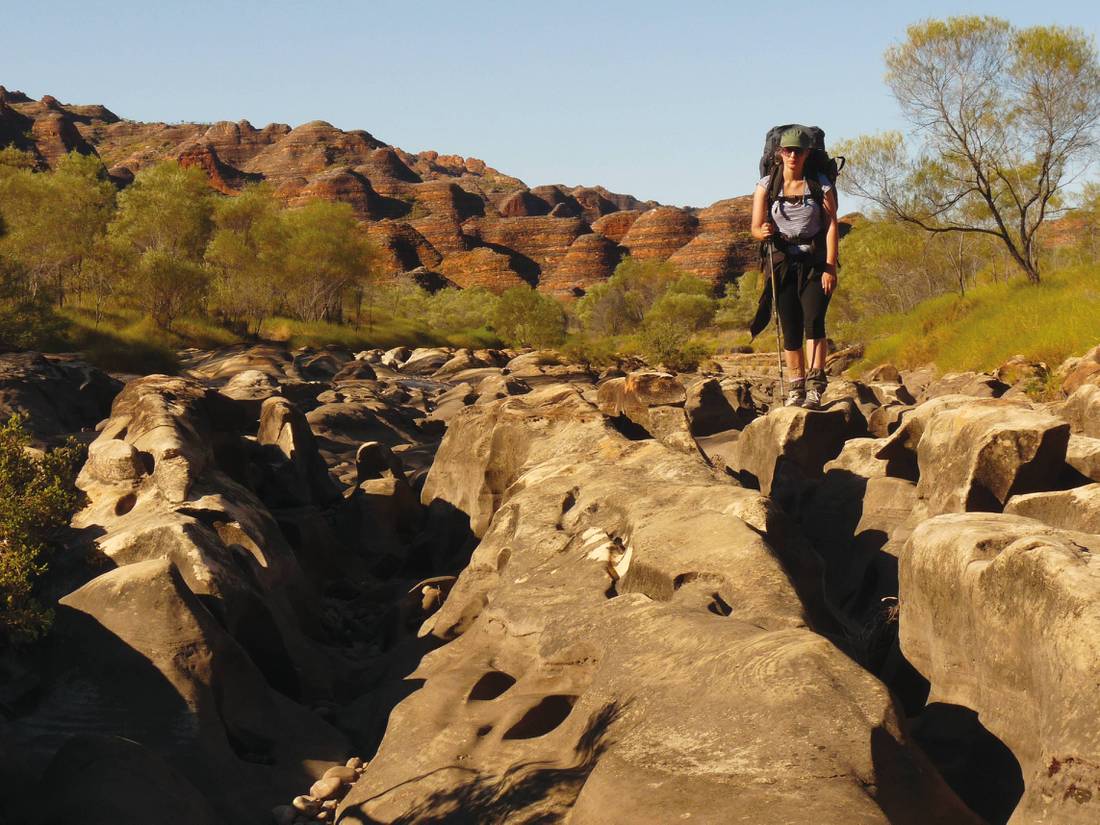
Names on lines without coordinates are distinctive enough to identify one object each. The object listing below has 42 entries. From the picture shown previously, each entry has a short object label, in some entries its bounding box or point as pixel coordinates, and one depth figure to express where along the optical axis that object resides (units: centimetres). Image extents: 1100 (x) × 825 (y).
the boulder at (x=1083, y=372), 1533
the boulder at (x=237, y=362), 3609
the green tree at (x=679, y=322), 4903
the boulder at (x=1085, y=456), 813
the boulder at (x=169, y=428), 1023
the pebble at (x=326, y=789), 618
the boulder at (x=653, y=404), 1153
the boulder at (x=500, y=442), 1119
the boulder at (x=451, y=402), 2559
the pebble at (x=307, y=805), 603
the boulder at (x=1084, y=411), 1095
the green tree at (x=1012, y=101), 2838
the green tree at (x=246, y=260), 5734
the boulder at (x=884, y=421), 1361
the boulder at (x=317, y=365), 3888
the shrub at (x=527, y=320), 7388
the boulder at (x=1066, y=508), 712
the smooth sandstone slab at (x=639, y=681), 419
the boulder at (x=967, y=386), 1841
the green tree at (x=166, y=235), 4878
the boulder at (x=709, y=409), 1802
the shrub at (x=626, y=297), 10258
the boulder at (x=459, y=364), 4855
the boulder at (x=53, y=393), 1814
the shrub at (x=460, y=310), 9150
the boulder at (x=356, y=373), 3828
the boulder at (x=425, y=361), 5210
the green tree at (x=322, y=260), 6269
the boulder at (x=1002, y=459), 806
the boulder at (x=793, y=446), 1110
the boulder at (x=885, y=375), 2560
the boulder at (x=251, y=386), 2214
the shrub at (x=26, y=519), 666
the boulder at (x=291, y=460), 1330
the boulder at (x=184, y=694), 619
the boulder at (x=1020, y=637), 405
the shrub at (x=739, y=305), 8619
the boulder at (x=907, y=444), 1017
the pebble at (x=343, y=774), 636
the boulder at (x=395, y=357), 5350
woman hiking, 936
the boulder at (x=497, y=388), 2738
